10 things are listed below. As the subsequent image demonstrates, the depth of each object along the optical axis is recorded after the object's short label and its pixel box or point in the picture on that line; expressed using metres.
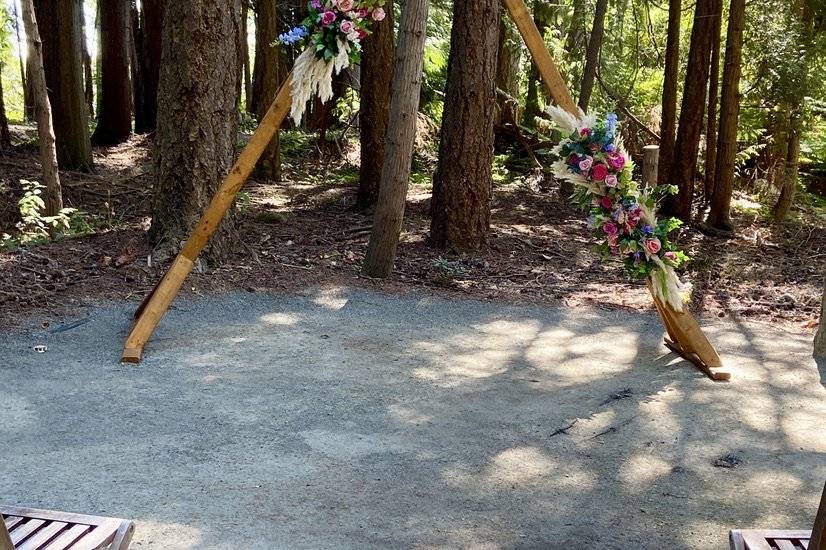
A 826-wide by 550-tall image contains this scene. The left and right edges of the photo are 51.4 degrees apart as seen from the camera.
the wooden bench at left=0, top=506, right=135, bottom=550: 3.08
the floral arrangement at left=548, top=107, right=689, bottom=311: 6.38
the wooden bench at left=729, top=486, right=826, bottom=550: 3.21
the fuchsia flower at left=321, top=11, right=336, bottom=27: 6.27
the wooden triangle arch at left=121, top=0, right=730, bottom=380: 6.44
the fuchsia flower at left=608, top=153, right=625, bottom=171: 6.38
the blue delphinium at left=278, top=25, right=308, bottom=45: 6.19
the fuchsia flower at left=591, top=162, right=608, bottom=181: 6.36
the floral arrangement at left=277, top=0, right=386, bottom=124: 6.25
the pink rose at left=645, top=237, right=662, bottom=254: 6.38
